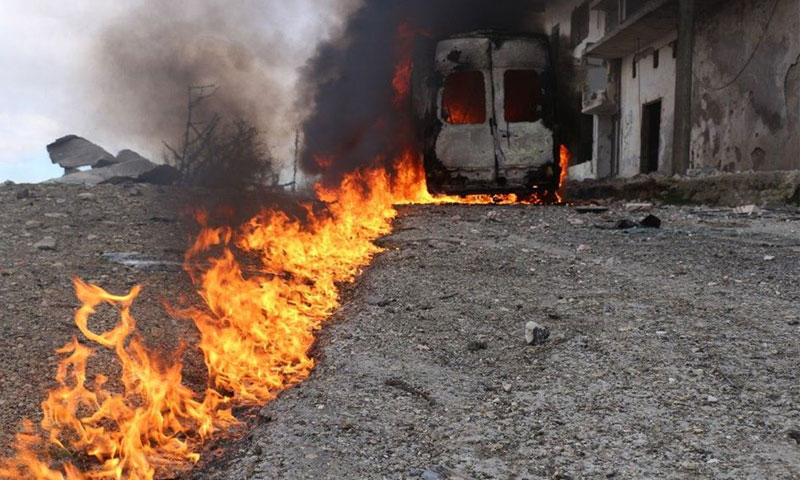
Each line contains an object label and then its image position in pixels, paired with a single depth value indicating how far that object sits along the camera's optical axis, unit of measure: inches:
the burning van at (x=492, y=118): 411.2
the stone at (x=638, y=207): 395.7
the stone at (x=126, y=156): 698.8
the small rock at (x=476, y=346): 153.8
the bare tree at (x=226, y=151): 432.8
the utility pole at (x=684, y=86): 497.0
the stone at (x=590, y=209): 370.6
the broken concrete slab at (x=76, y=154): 693.3
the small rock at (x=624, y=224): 302.1
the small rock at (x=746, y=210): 347.9
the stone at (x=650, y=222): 306.0
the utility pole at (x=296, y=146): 494.6
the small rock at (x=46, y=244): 258.6
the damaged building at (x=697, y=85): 445.7
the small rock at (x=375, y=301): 190.7
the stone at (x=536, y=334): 154.4
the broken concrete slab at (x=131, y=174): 559.8
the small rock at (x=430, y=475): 97.9
